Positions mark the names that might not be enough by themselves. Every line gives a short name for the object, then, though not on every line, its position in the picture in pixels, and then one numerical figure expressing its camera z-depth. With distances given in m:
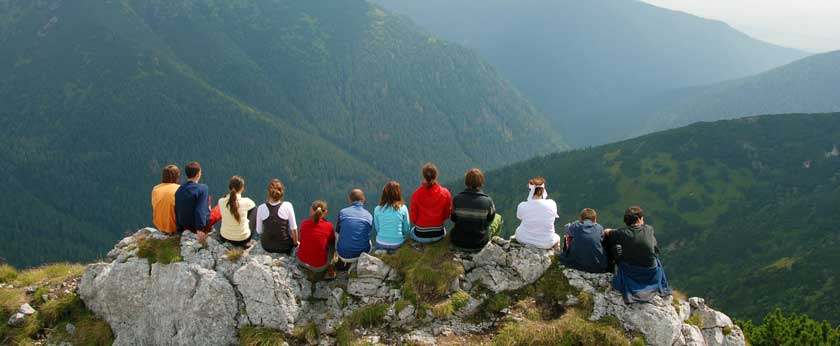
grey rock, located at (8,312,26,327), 16.72
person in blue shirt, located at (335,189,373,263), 16.28
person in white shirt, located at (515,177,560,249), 15.95
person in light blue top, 16.52
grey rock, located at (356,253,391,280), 15.69
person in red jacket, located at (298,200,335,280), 15.87
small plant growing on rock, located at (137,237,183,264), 16.50
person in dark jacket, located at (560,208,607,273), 15.32
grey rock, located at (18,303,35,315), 17.00
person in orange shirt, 17.53
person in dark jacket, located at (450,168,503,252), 15.71
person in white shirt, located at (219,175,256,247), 16.52
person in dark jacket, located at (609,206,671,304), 14.31
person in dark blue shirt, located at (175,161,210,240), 16.92
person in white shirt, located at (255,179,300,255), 16.30
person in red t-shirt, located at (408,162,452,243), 16.50
